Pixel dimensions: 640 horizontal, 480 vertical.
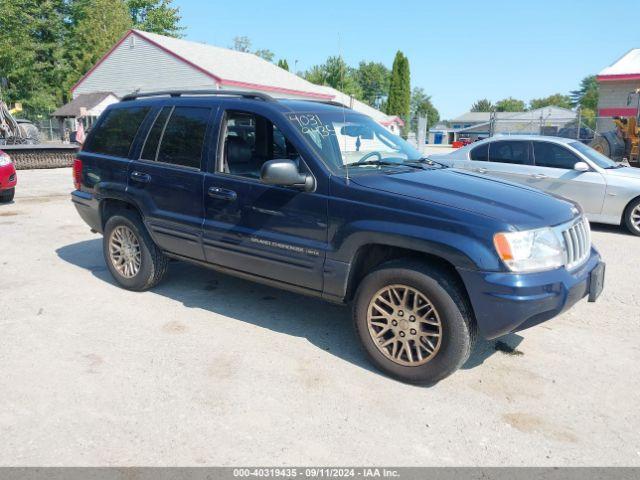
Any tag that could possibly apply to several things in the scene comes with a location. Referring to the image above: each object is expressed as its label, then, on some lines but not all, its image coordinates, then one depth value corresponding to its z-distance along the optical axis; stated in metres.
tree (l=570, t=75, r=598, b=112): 147.88
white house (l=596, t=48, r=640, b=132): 28.27
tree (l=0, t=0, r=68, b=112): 37.81
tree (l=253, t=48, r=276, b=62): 74.88
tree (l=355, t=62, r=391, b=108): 102.19
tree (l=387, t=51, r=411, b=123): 64.19
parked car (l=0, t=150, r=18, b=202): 10.33
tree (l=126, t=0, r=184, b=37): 49.97
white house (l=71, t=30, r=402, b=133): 28.39
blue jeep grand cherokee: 3.30
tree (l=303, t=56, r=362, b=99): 62.45
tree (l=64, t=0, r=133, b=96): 41.62
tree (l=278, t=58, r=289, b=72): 65.95
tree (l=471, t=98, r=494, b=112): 146.30
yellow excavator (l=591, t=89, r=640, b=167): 17.20
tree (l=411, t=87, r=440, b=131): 139.95
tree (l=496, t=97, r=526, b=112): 150.88
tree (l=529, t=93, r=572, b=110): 138.75
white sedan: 8.49
